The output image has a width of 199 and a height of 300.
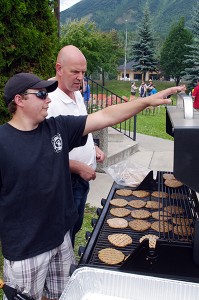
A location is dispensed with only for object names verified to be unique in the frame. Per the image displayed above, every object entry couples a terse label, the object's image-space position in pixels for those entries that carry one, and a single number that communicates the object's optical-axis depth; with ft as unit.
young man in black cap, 6.66
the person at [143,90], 89.86
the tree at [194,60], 105.20
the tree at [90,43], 114.42
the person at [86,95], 25.75
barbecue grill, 5.38
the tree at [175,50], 177.99
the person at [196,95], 32.63
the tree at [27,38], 12.59
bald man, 9.30
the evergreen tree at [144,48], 140.46
